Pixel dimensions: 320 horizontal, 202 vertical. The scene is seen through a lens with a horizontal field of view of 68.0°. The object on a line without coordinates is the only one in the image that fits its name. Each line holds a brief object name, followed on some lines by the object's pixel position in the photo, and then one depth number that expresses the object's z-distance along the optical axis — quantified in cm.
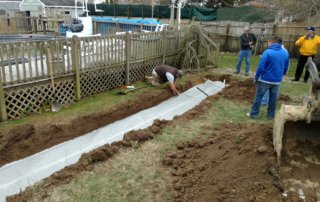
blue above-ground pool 1335
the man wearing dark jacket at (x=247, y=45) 908
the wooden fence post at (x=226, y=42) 1441
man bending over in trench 688
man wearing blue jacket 526
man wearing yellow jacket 828
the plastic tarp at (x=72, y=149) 365
